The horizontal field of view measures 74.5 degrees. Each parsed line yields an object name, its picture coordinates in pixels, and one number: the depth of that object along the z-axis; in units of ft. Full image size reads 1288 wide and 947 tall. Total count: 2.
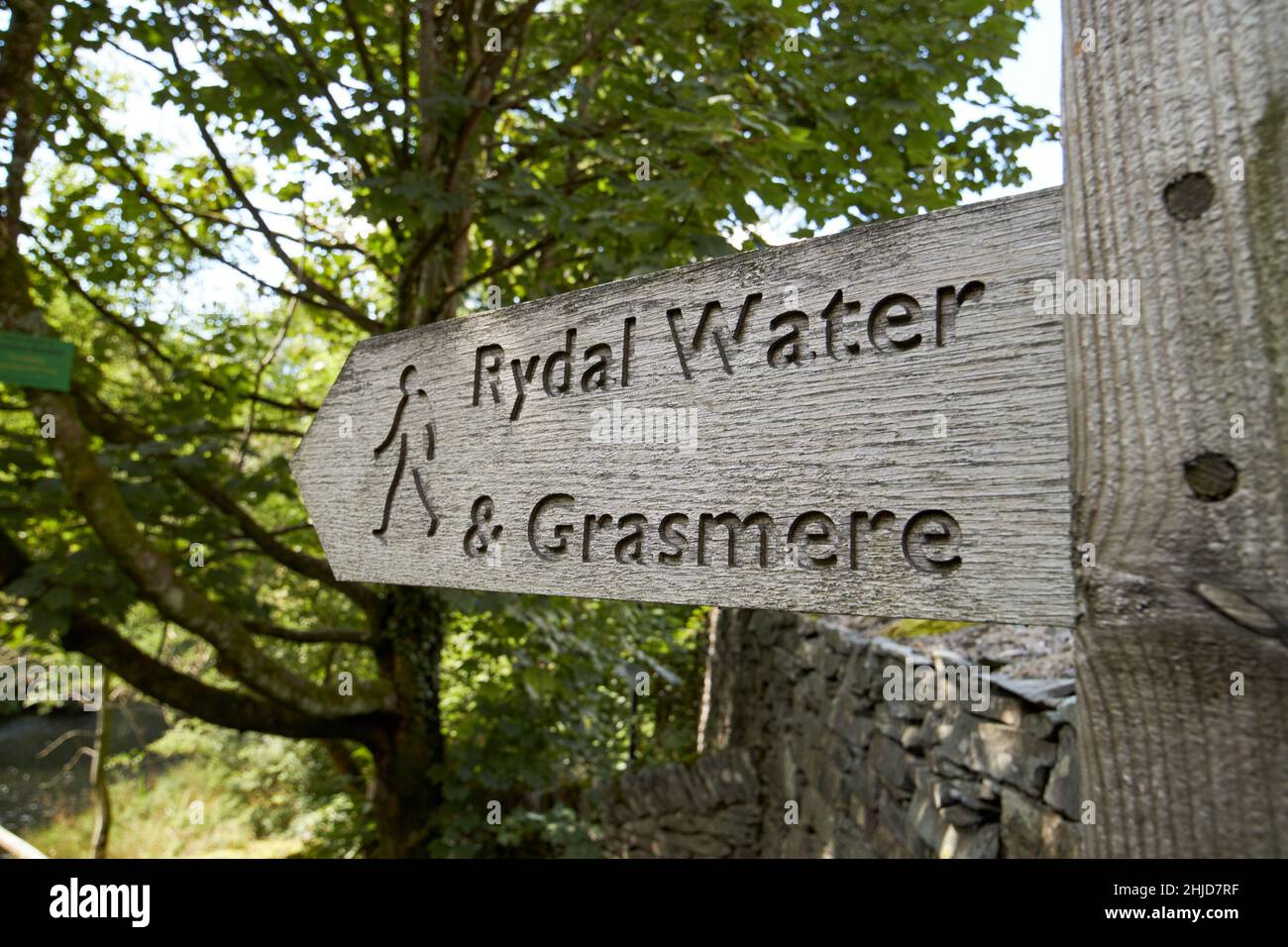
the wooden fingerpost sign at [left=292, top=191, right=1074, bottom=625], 2.42
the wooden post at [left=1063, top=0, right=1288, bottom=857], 1.92
